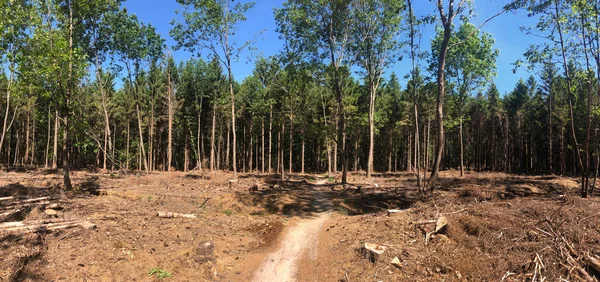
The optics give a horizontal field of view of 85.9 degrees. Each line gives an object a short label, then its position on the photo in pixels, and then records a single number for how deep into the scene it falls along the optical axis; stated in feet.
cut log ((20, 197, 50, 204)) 43.16
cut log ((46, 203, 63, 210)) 38.88
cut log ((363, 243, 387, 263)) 26.37
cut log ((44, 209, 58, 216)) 34.88
